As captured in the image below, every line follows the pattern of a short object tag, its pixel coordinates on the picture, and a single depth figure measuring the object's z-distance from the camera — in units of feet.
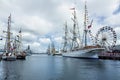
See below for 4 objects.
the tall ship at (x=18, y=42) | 196.83
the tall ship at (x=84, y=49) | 168.83
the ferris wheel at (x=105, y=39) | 162.67
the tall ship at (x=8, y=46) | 134.06
